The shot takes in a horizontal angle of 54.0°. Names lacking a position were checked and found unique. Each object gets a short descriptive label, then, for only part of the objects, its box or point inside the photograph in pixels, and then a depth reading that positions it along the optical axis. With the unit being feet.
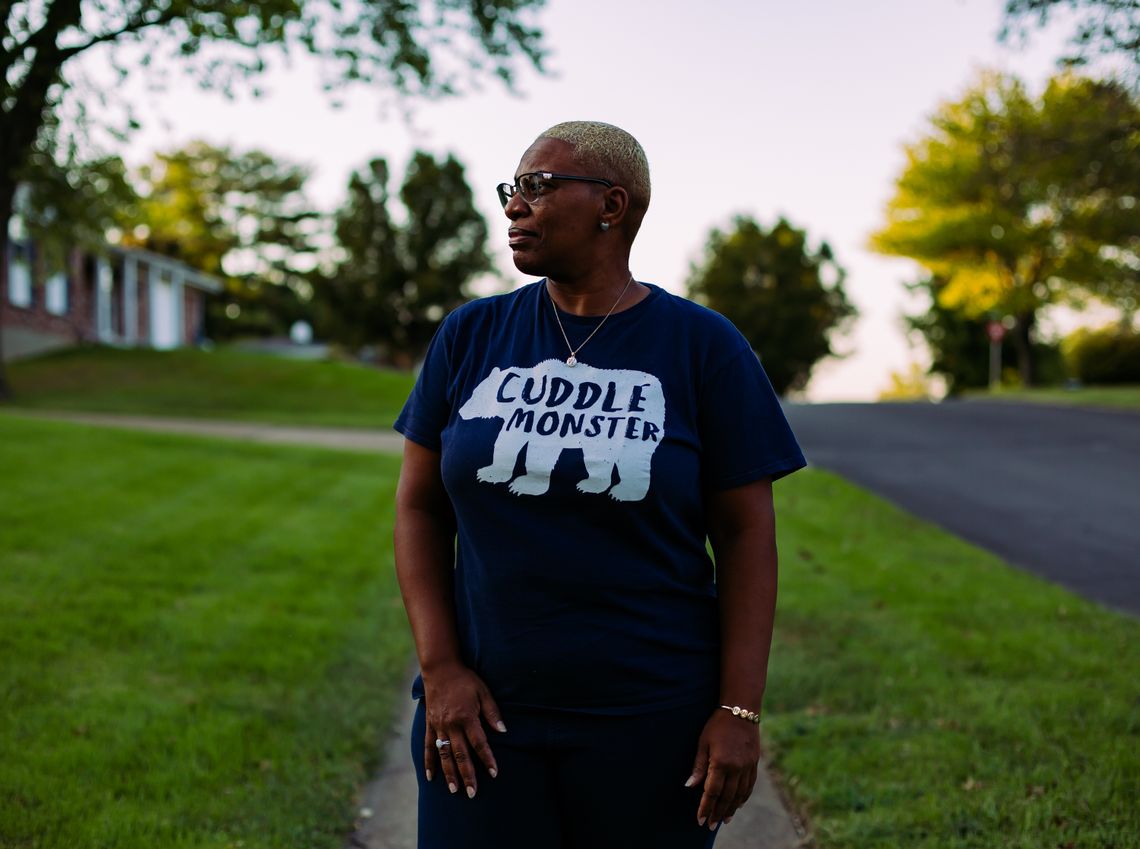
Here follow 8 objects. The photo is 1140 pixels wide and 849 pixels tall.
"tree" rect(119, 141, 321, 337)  174.19
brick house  100.89
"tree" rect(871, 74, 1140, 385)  107.24
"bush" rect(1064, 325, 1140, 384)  123.24
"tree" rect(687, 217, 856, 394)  195.93
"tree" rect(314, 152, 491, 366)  162.20
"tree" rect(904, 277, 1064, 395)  164.96
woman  6.66
